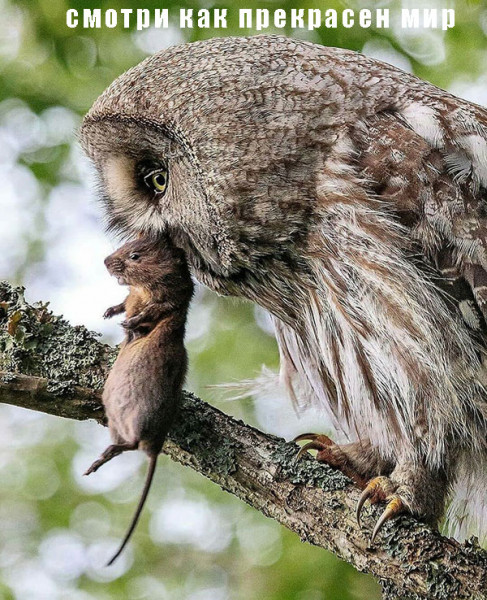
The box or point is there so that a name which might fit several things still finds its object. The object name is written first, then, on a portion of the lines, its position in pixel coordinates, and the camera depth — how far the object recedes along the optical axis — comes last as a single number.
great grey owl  6.15
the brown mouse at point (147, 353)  5.08
